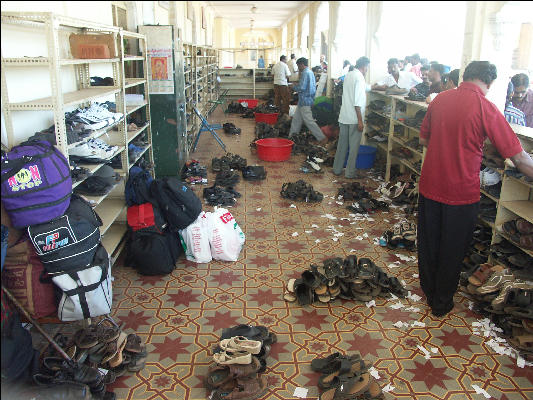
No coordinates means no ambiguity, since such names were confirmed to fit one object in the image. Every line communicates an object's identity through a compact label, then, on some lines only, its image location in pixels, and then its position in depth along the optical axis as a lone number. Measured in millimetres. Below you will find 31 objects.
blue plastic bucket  8719
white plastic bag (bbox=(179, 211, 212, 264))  4820
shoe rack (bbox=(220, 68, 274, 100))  18859
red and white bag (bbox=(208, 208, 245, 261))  4855
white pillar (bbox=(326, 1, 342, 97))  11922
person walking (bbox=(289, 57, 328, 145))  10008
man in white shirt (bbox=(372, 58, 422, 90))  8789
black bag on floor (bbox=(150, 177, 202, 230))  4723
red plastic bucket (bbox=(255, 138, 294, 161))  9234
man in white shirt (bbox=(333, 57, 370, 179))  7484
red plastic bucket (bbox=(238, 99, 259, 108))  16547
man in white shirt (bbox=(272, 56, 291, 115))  14984
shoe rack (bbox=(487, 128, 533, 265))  4277
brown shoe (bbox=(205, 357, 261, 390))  2975
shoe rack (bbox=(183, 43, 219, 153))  10164
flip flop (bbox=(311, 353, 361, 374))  3137
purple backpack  2768
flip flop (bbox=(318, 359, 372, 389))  2975
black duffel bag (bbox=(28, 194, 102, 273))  2945
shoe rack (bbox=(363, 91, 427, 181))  7352
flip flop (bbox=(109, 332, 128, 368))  3068
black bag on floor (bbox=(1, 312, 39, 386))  2447
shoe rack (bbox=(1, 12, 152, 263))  3207
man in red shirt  3387
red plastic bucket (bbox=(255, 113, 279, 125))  13433
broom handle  2889
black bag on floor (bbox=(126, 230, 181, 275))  4492
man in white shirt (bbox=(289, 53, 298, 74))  18494
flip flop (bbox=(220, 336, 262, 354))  3098
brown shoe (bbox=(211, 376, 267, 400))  2906
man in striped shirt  5359
